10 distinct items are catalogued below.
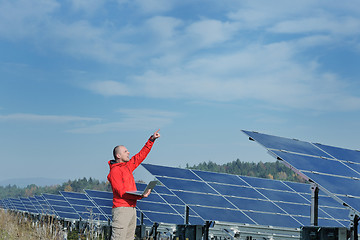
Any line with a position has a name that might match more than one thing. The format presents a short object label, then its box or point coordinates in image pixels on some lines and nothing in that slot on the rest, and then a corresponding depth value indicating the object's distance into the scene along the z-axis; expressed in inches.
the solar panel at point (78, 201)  1392.6
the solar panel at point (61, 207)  1519.4
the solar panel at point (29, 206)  2186.1
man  343.3
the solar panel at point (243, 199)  636.7
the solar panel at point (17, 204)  2461.9
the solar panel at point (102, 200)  1045.2
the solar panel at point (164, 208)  826.8
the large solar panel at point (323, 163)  434.0
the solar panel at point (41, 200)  2005.7
